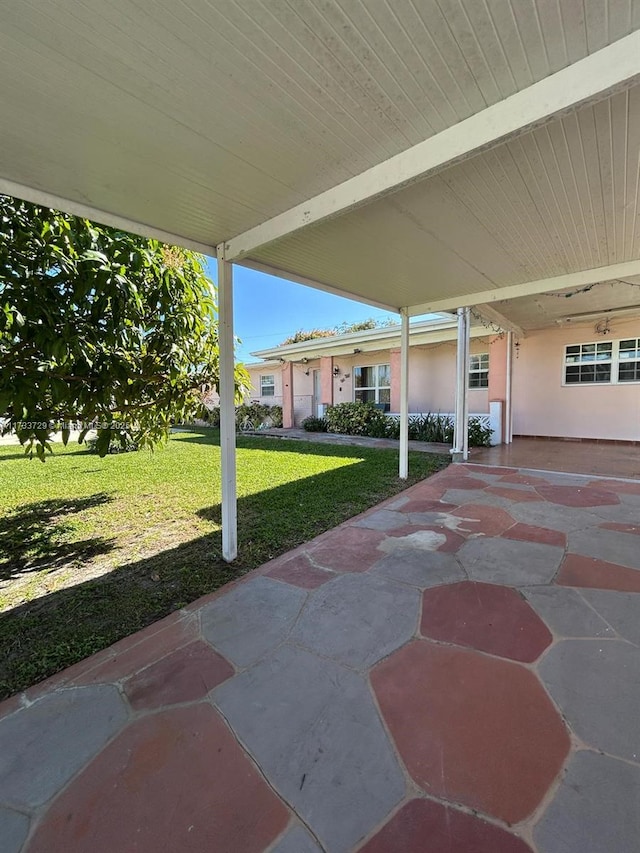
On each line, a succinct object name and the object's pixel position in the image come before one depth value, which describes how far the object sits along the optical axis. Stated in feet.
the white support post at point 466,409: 25.14
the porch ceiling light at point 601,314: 25.68
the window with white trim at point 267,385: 54.57
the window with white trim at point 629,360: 29.35
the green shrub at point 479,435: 30.55
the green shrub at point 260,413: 51.31
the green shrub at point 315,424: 44.24
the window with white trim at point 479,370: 35.81
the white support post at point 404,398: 20.47
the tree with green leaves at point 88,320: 8.00
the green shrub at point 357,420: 38.32
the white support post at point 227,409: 10.59
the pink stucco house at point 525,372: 29.96
